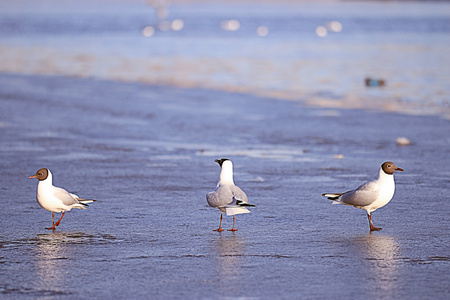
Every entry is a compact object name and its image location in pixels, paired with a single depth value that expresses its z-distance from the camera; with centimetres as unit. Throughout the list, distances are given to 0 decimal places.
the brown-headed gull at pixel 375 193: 1591
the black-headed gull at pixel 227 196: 1548
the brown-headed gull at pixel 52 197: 1614
